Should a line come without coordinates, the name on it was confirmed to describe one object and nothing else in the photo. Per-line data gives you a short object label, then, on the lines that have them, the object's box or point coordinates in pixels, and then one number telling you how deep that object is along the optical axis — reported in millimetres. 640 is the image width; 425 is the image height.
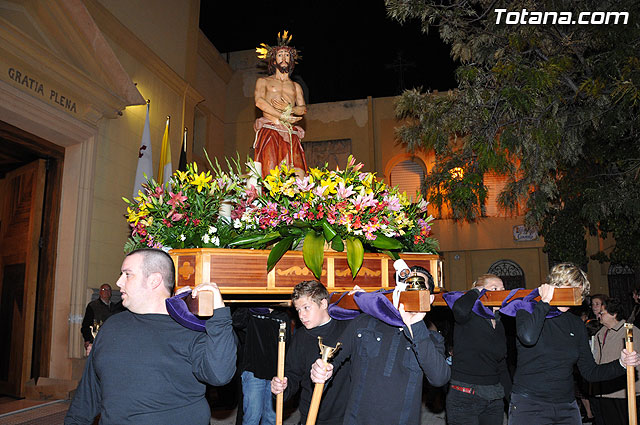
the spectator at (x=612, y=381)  5352
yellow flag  10843
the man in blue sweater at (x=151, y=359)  2352
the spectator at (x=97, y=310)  8789
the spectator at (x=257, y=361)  4633
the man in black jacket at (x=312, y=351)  3389
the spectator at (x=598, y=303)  6168
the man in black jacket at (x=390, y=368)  2629
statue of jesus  5000
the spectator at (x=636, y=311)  6881
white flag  10797
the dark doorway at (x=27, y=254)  9141
